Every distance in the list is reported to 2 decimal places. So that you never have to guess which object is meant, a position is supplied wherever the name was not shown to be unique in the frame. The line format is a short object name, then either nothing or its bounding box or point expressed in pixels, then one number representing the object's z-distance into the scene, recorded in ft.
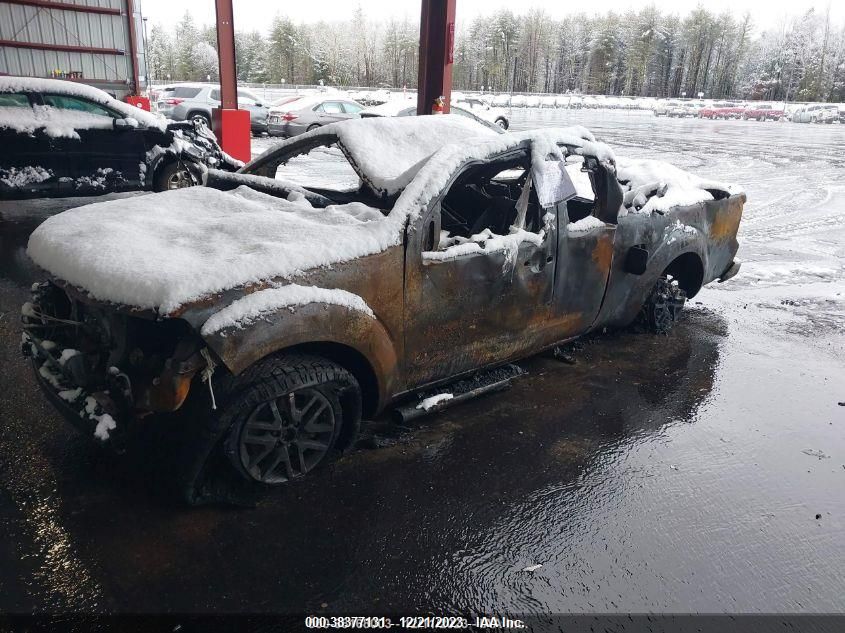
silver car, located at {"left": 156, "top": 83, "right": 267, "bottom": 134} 64.58
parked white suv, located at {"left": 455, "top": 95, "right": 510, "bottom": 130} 69.86
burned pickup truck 8.16
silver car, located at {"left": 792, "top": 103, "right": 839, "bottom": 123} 138.31
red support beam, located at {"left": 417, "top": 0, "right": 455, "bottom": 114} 33.91
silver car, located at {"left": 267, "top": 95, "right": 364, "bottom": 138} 59.41
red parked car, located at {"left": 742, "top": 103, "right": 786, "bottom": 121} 145.69
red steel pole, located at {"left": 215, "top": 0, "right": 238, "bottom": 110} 34.53
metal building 46.03
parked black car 25.26
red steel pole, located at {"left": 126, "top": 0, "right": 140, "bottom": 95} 49.03
